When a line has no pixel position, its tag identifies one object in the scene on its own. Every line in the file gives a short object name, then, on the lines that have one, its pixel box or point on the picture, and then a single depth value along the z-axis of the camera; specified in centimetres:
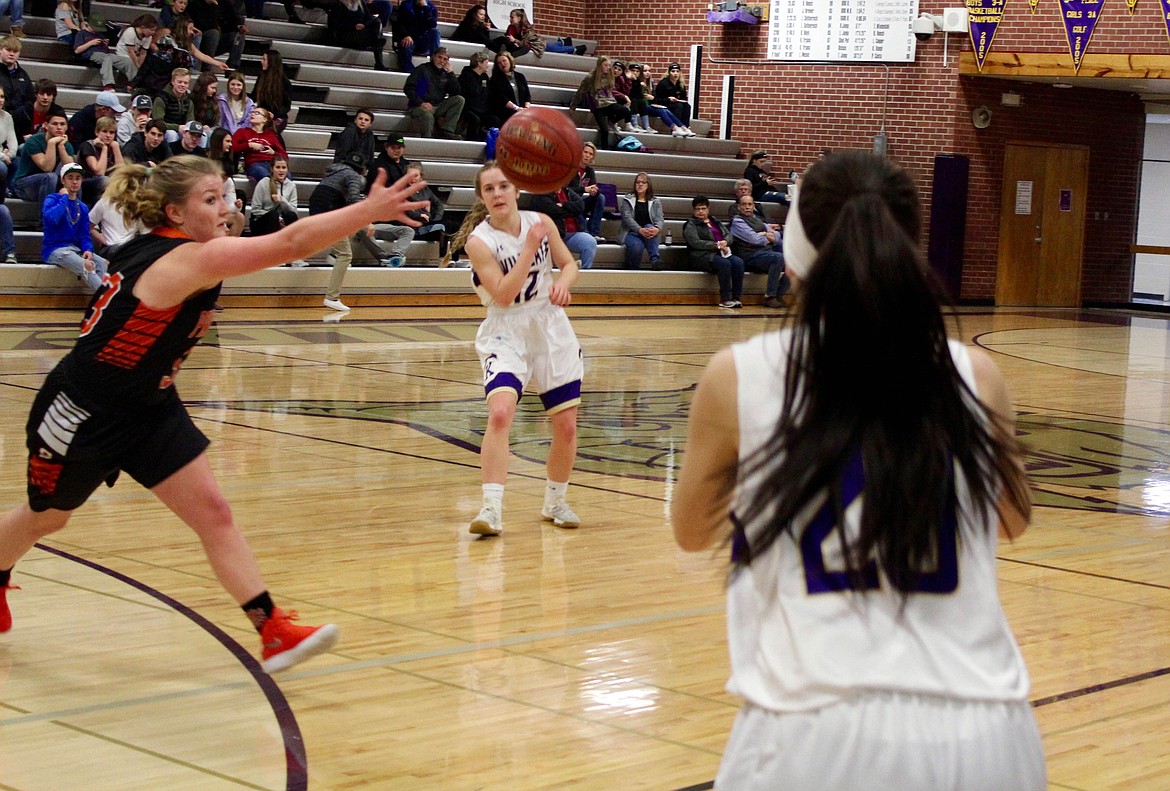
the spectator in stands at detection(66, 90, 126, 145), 1364
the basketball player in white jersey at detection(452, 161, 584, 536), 571
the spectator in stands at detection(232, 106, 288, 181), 1459
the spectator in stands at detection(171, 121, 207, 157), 1400
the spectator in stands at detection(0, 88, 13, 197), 1304
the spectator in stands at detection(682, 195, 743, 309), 1758
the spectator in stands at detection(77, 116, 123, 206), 1302
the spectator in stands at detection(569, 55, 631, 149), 1900
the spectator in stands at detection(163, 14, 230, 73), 1582
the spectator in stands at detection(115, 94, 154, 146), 1391
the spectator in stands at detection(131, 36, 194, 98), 1470
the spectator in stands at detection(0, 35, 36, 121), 1352
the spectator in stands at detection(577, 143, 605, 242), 1700
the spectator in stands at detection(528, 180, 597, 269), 1624
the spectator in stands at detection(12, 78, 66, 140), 1330
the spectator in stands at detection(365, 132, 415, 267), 1532
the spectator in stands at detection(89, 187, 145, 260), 1264
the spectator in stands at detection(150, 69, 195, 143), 1433
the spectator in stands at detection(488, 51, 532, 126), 1778
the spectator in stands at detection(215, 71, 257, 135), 1487
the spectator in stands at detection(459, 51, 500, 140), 1772
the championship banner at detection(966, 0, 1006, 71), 1873
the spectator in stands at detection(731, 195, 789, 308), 1789
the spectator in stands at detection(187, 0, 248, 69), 1631
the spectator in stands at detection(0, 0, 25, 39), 1512
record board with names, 1956
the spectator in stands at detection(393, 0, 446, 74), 1828
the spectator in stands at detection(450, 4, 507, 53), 1961
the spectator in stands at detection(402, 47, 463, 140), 1716
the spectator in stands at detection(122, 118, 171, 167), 1334
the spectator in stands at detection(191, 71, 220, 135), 1462
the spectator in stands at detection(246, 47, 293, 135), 1566
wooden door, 2038
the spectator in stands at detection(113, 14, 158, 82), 1520
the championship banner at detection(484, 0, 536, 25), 2125
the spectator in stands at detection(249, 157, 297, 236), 1416
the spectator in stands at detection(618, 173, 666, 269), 1745
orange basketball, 575
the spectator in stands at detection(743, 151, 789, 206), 1939
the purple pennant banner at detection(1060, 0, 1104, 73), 1791
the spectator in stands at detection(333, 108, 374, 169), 1514
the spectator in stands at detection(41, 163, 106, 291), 1243
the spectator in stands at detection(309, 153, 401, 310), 1425
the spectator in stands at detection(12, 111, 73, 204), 1297
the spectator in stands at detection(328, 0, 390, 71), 1791
